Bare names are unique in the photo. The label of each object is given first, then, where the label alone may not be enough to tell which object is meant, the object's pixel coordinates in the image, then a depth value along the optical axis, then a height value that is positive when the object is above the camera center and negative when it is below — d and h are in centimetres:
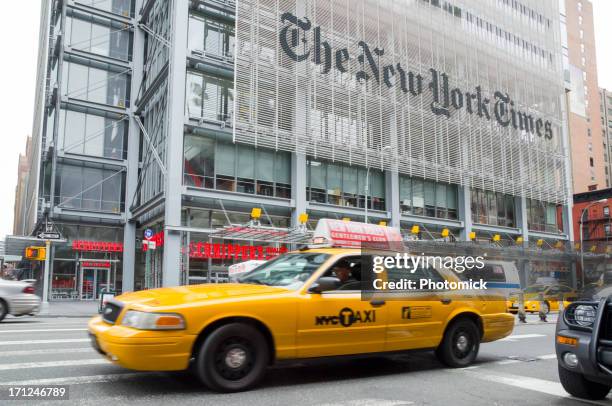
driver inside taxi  658 -2
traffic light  2181 +65
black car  502 -74
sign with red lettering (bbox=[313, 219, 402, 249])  2068 +153
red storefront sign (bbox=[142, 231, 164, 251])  2814 +164
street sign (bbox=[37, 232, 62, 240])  2247 +140
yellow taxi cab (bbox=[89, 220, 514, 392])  533 -61
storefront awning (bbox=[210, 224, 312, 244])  2617 +190
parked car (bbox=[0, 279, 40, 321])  1354 -80
